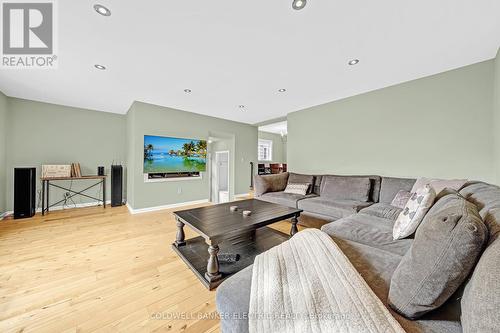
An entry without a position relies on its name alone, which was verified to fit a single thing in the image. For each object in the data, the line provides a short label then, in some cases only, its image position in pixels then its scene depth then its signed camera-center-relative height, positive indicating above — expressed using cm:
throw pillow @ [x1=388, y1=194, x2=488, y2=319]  66 -36
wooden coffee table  161 -81
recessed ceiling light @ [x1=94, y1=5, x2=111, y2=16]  150 +129
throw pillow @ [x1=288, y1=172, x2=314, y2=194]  365 -29
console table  361 -58
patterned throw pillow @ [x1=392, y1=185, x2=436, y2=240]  139 -36
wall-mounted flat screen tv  395 +22
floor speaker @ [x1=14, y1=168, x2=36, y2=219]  328 -55
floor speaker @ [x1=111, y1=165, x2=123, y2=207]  417 -51
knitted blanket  64 -54
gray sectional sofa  52 -58
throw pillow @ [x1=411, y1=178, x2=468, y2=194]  197 -19
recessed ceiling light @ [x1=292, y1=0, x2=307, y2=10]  145 +131
